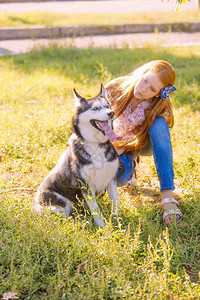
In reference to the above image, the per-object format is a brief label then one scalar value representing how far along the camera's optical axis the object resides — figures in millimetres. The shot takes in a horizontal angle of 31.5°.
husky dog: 2809
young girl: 3146
